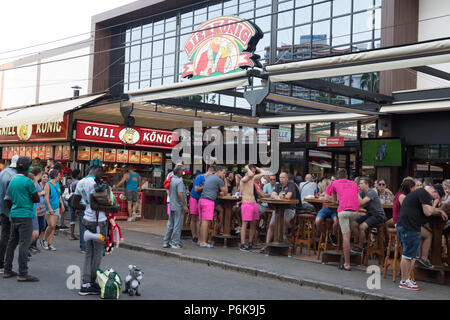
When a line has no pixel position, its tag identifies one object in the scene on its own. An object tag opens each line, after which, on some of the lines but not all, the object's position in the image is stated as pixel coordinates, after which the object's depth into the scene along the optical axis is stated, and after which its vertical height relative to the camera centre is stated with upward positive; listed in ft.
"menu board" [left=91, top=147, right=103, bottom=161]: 59.62 +3.43
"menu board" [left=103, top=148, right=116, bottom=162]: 61.00 +3.22
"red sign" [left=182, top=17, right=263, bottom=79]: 49.55 +15.00
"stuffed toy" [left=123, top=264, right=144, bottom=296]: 21.85 -4.57
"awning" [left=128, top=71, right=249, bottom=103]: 35.37 +7.71
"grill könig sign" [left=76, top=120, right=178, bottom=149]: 57.54 +5.74
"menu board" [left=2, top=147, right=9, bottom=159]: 74.28 +3.71
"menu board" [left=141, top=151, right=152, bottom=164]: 64.83 +3.32
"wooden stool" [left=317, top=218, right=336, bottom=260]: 33.36 -2.95
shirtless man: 36.11 -1.41
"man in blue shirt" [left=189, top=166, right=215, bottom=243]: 38.78 -1.38
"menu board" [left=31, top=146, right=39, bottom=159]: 65.31 +3.47
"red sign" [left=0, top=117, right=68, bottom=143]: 57.82 +5.89
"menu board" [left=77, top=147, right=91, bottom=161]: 58.54 +3.18
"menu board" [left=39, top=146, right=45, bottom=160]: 63.72 +3.43
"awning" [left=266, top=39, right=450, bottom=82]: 26.48 +7.73
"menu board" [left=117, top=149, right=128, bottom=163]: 62.28 +3.23
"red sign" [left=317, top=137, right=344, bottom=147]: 55.98 +5.55
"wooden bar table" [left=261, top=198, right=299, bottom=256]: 34.55 -3.51
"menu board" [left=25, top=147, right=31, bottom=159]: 67.47 +3.70
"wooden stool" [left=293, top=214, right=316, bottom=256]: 35.35 -3.22
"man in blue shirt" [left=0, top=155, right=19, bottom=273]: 25.43 -2.01
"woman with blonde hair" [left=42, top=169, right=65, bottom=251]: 35.12 -2.19
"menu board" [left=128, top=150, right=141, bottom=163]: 63.36 +3.31
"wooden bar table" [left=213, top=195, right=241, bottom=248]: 38.47 -3.66
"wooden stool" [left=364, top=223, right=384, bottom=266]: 30.86 -3.59
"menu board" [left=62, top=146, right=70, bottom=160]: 58.30 +3.14
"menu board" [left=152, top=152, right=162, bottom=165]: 66.05 +3.33
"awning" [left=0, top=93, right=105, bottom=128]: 52.49 +7.71
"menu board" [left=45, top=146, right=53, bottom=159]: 61.82 +3.38
